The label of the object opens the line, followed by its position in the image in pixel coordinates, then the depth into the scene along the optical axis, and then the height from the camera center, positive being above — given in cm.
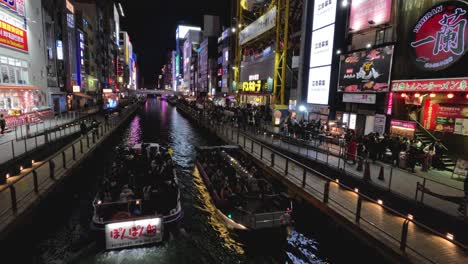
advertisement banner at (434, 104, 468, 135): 1673 -88
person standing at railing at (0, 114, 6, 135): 2117 -281
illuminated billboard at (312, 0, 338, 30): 2711 +918
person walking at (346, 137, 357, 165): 1557 -289
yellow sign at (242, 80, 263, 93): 4954 +226
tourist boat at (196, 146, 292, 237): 1020 -431
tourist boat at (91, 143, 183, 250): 945 -430
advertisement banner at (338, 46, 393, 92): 1986 +252
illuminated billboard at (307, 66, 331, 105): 2770 +157
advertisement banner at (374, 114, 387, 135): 2052 -161
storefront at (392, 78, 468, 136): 1586 +6
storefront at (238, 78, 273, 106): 4541 +97
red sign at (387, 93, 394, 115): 1962 -11
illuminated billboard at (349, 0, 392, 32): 2003 +711
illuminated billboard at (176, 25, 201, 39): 18388 +4406
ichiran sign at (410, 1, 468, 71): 1473 +398
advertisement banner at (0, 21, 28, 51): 2682 +567
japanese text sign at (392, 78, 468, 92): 1466 +112
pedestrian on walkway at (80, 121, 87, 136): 2598 -351
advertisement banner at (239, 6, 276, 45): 4262 +1278
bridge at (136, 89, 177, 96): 17022 +181
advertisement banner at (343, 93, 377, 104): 2134 +28
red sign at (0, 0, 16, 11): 2670 +874
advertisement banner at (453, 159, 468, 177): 1245 -294
